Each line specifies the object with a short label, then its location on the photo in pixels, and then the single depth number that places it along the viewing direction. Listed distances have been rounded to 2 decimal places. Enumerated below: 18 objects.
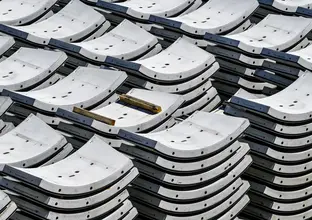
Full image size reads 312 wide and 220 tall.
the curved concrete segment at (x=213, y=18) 39.16
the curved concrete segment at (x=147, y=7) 40.62
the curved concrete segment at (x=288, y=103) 32.69
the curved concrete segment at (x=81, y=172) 28.34
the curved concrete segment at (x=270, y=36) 37.43
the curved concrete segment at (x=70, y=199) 28.31
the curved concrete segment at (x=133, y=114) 32.09
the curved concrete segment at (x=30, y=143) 30.17
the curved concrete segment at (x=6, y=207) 27.72
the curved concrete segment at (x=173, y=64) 35.41
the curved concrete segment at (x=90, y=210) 28.42
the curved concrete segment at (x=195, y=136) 30.69
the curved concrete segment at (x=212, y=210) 30.70
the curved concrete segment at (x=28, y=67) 35.12
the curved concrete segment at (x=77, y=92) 33.41
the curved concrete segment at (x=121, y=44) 37.06
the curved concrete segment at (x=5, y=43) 37.28
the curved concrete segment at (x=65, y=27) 38.53
